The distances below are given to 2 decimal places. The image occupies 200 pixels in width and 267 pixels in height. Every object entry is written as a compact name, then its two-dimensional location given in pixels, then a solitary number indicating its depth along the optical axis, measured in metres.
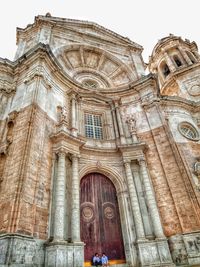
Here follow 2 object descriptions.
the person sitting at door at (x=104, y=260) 9.53
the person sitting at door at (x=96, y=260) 9.57
